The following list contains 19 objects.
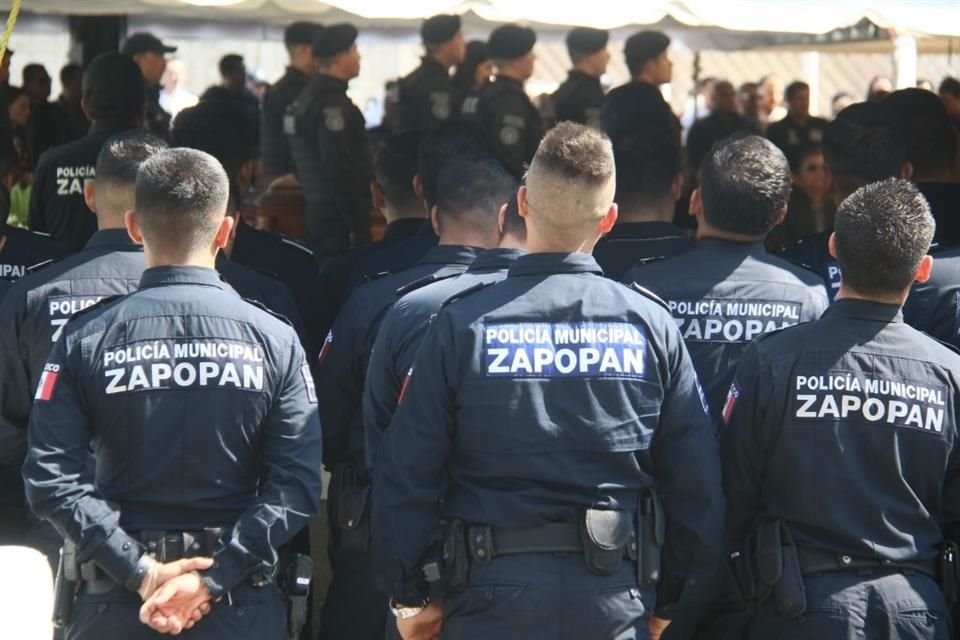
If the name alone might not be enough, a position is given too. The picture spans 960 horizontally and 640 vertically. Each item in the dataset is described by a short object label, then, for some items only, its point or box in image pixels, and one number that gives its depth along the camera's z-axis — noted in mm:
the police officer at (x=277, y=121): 18203
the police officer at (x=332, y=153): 15398
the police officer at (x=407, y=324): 7207
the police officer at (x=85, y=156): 11875
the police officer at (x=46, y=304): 7801
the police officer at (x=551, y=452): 6316
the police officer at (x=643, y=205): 9437
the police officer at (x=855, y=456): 6734
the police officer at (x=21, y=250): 9641
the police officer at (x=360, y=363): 8187
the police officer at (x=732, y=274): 7801
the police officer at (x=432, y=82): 18484
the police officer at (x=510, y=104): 16594
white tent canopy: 10187
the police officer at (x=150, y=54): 17984
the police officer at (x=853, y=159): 9375
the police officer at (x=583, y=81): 18250
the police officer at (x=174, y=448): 6367
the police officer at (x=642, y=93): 11898
